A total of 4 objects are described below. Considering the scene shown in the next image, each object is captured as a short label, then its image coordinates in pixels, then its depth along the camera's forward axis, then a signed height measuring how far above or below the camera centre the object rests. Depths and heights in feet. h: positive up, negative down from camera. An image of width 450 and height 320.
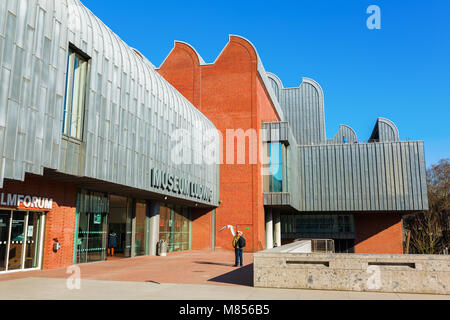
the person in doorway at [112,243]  79.87 -4.40
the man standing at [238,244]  60.44 -3.41
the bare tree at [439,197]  151.54 +12.03
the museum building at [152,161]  45.06 +12.14
